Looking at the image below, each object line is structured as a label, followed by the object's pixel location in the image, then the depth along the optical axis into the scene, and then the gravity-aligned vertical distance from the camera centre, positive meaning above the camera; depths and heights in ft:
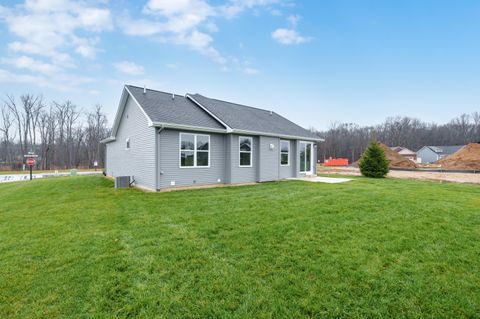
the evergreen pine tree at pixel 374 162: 49.42 -0.66
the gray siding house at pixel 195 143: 30.35 +2.55
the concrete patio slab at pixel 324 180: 38.75 -3.54
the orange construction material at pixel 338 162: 122.93 -1.54
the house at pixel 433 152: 167.12 +4.51
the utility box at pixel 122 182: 32.74 -2.94
